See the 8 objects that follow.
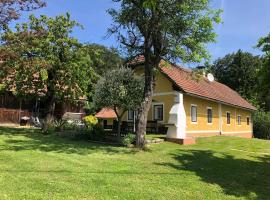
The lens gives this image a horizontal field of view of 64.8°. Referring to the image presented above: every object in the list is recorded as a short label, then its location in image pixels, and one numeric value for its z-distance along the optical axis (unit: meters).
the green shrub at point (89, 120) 15.55
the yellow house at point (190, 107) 13.12
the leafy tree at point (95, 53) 11.37
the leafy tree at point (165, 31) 9.84
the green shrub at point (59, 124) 14.24
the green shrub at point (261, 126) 26.21
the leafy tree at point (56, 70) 13.32
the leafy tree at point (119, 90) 10.82
